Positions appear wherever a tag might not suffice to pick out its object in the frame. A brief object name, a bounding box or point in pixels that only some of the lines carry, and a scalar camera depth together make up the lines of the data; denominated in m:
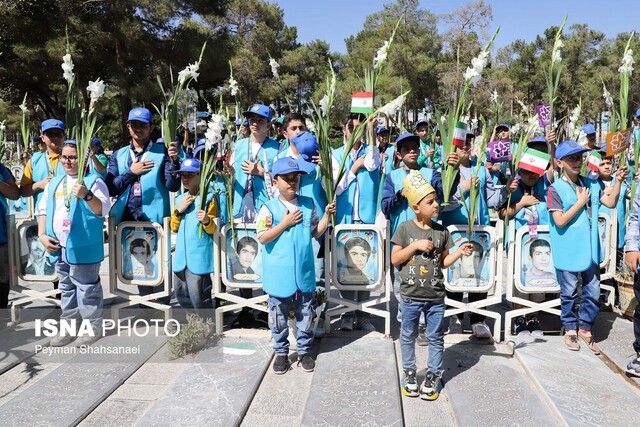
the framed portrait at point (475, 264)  4.44
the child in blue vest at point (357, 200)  4.81
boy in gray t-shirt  3.46
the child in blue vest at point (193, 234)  4.48
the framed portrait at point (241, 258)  4.58
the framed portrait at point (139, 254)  4.74
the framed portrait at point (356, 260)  4.52
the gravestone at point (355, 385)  3.24
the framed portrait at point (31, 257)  5.06
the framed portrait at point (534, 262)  4.55
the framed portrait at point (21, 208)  8.14
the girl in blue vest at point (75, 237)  4.41
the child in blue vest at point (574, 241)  4.22
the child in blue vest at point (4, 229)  4.91
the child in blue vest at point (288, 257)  3.86
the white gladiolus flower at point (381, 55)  4.02
